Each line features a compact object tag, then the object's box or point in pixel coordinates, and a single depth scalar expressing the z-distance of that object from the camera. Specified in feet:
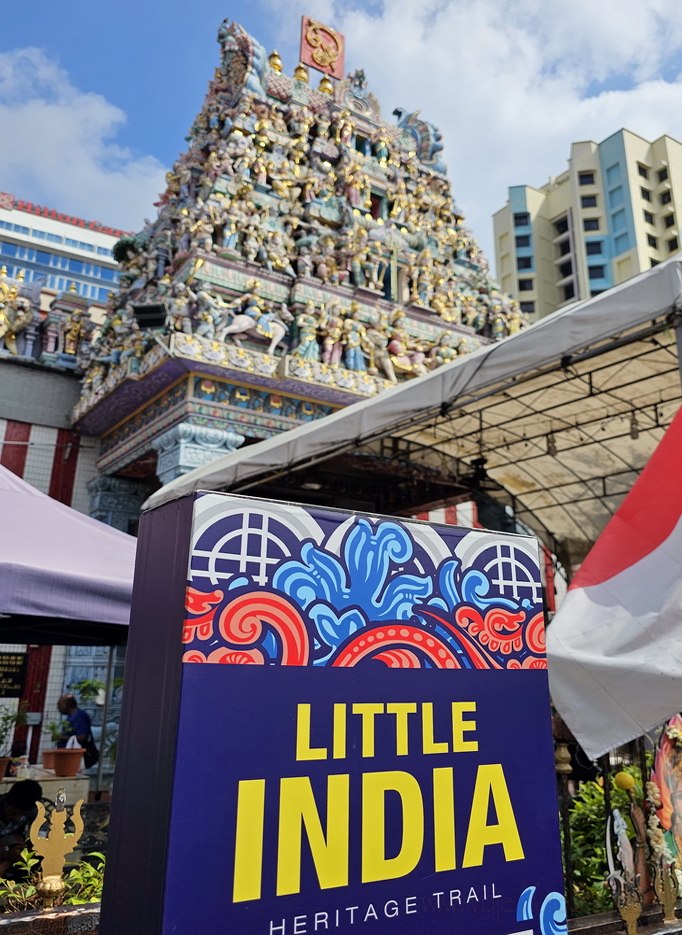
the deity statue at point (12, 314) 43.46
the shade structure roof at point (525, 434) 17.88
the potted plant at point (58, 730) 33.14
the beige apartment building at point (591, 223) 135.23
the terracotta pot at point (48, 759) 29.36
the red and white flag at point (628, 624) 11.39
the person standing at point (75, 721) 32.83
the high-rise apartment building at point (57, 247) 151.64
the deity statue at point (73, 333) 45.70
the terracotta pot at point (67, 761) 28.17
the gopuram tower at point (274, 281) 36.40
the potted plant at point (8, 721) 32.12
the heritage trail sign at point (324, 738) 5.00
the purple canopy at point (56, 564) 13.08
